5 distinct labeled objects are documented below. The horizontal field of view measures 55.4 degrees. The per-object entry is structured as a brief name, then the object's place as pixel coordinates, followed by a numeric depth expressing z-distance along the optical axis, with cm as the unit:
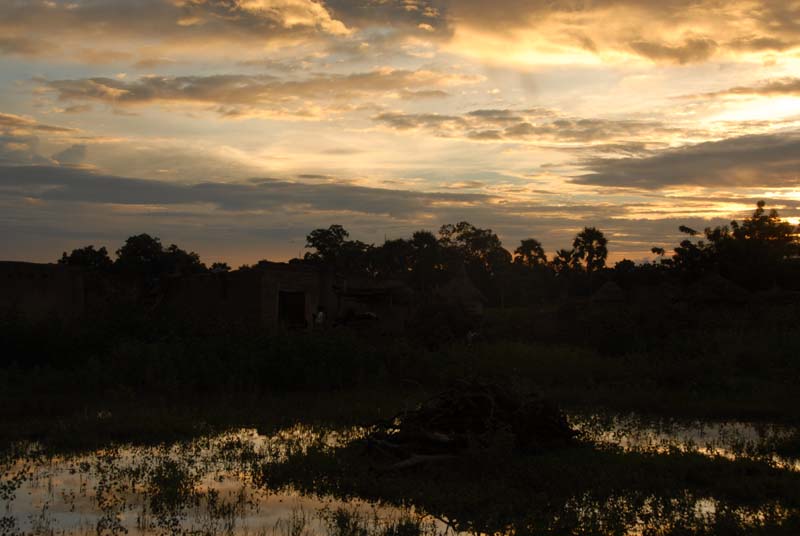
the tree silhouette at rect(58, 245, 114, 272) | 4456
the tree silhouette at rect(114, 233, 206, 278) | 4422
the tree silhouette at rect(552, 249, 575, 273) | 6981
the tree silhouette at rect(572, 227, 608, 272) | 6888
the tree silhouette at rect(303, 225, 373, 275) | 5859
